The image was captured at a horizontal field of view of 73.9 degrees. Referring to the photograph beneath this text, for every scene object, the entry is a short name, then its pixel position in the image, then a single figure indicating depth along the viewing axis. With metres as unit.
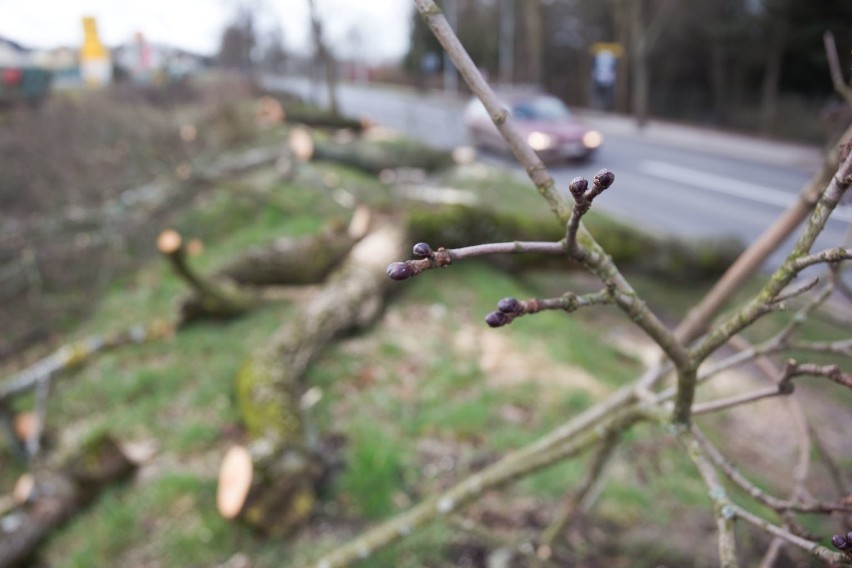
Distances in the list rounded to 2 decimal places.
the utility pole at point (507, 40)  25.27
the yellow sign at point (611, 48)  21.47
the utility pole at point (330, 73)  15.23
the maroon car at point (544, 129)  11.34
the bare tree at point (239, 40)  23.70
